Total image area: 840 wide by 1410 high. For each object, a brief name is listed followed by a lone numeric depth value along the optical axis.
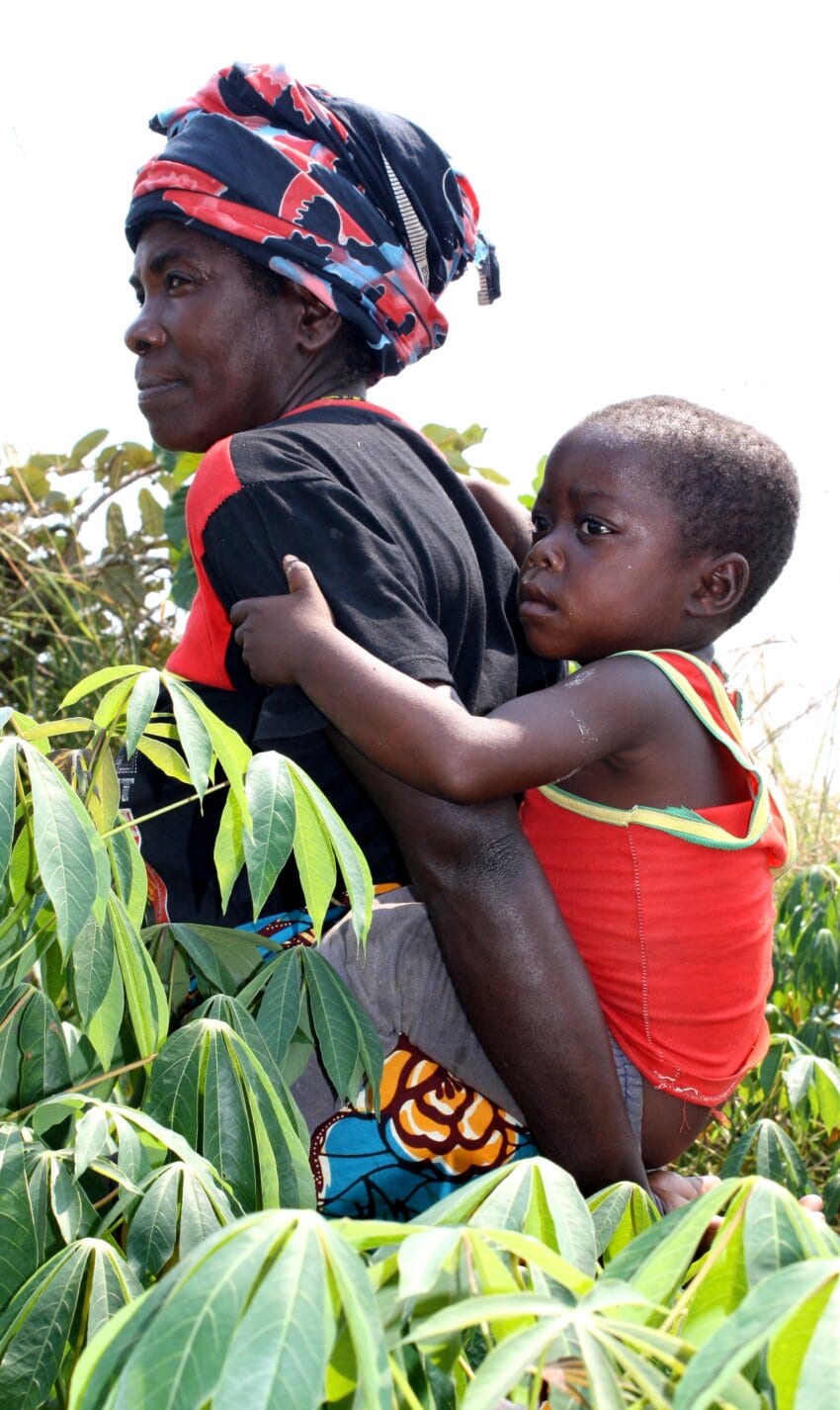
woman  1.40
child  1.38
